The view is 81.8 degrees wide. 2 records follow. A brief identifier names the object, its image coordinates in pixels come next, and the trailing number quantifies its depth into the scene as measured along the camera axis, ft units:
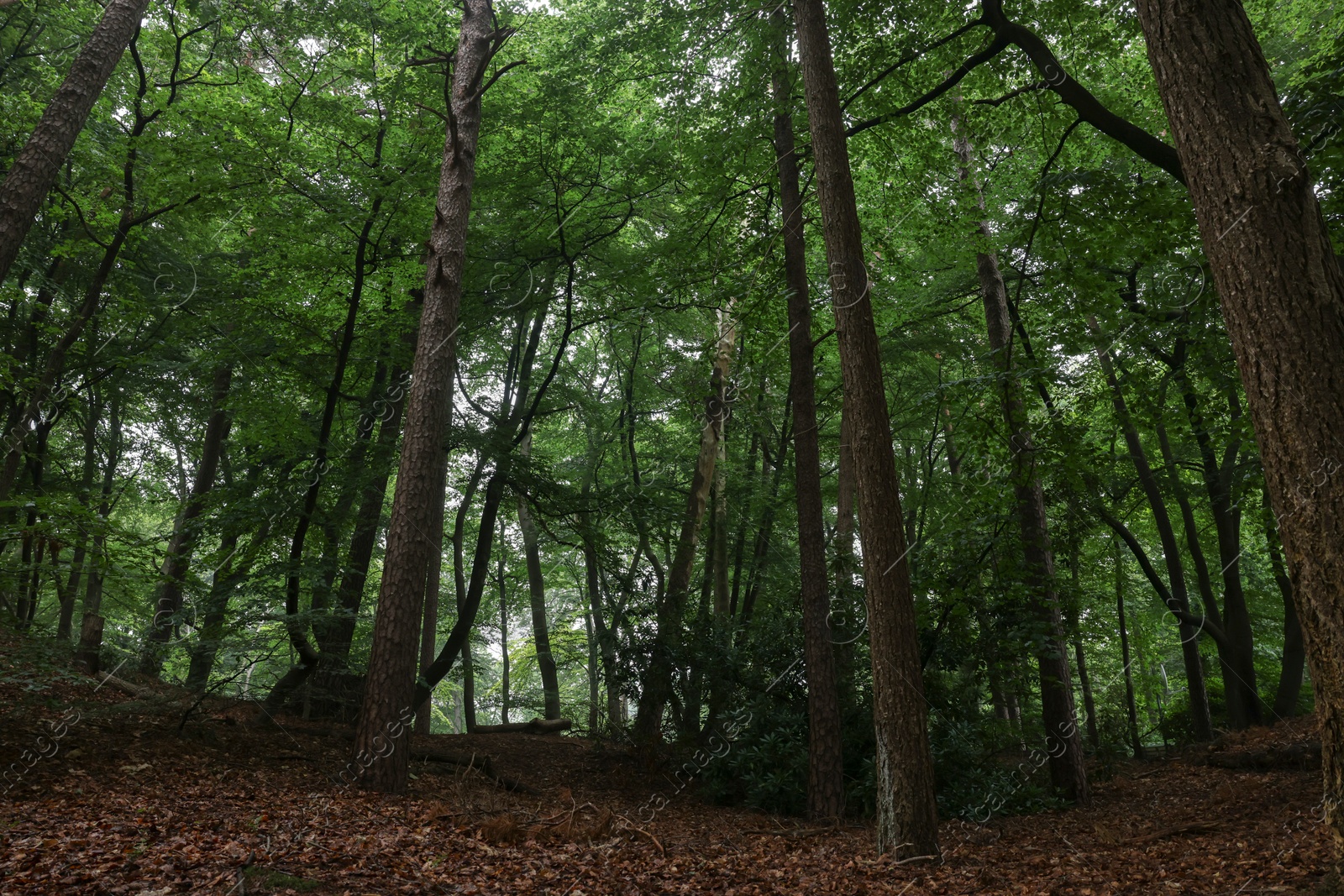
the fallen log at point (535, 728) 46.14
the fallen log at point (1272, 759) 27.02
